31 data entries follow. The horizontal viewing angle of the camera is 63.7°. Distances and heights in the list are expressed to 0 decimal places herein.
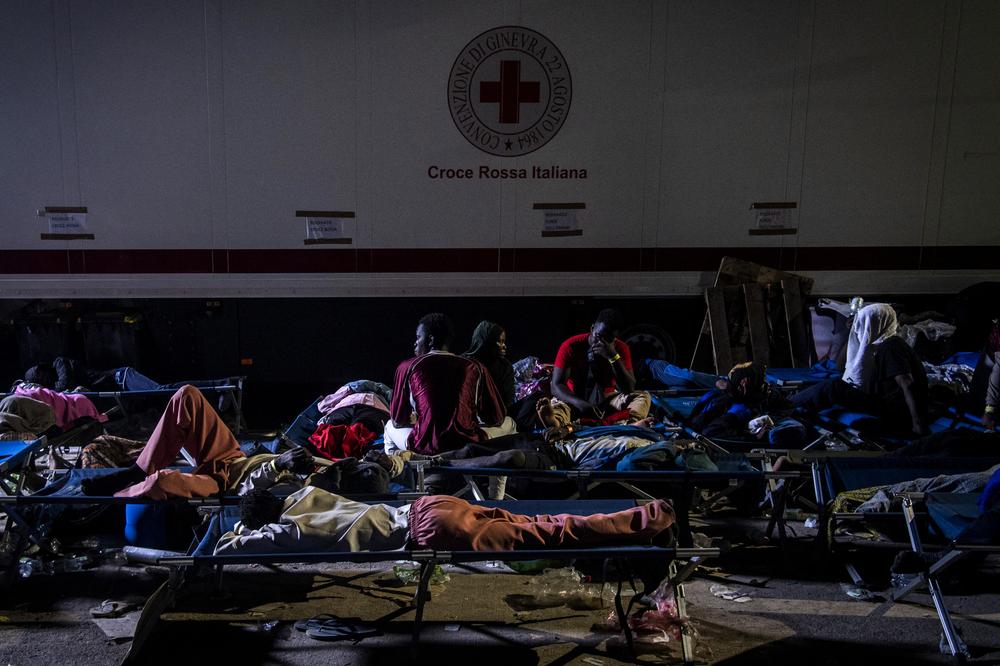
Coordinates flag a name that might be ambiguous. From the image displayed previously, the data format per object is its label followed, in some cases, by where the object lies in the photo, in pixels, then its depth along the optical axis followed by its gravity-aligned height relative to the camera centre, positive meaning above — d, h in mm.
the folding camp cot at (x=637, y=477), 4191 -1252
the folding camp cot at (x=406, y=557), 3268 -1339
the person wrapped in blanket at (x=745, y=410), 5152 -1144
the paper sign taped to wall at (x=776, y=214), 6965 +239
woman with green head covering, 5203 -765
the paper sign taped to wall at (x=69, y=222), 6715 +34
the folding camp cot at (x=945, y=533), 3410 -1334
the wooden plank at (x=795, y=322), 7113 -706
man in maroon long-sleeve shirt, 4582 -940
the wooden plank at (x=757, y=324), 6977 -728
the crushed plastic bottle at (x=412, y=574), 4074 -1722
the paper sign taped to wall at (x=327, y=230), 6766 +16
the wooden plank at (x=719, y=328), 6945 -761
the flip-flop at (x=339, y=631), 3547 -1761
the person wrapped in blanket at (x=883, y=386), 5215 -939
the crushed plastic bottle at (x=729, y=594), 3924 -1727
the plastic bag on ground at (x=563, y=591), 3855 -1719
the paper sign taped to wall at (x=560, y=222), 6836 +128
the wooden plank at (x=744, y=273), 6938 -275
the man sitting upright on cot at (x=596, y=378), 5441 -982
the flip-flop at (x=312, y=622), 3622 -1763
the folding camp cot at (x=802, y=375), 6315 -1091
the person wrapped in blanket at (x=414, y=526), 3377 -1245
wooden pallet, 6969 -657
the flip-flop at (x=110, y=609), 3718 -1771
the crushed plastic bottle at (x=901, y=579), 3921 -1638
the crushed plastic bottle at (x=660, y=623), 3471 -1670
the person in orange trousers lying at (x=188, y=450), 4168 -1161
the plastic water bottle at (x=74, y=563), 4172 -1746
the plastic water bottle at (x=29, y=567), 4078 -1736
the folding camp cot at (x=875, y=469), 4469 -1253
